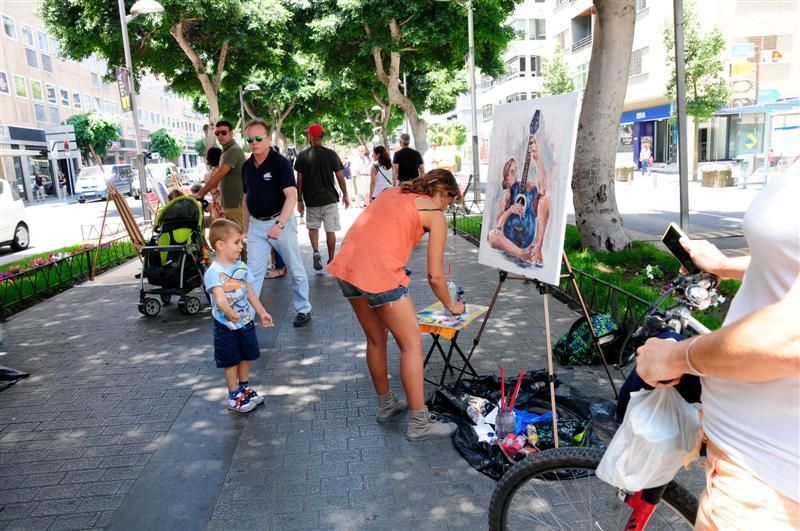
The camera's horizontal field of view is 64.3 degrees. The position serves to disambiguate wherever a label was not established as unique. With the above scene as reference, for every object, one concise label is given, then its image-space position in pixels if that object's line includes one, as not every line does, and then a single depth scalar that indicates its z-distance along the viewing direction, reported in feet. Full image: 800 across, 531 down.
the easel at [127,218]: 27.26
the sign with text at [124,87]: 50.80
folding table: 13.67
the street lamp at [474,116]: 57.66
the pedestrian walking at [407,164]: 37.14
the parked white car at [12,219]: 47.83
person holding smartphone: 4.42
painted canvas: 11.14
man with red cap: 28.43
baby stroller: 23.50
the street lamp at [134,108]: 53.01
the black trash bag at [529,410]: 11.94
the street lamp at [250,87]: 105.78
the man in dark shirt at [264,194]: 20.04
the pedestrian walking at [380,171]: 38.83
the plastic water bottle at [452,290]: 17.61
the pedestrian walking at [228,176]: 25.07
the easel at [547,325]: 11.21
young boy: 13.97
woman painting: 11.93
